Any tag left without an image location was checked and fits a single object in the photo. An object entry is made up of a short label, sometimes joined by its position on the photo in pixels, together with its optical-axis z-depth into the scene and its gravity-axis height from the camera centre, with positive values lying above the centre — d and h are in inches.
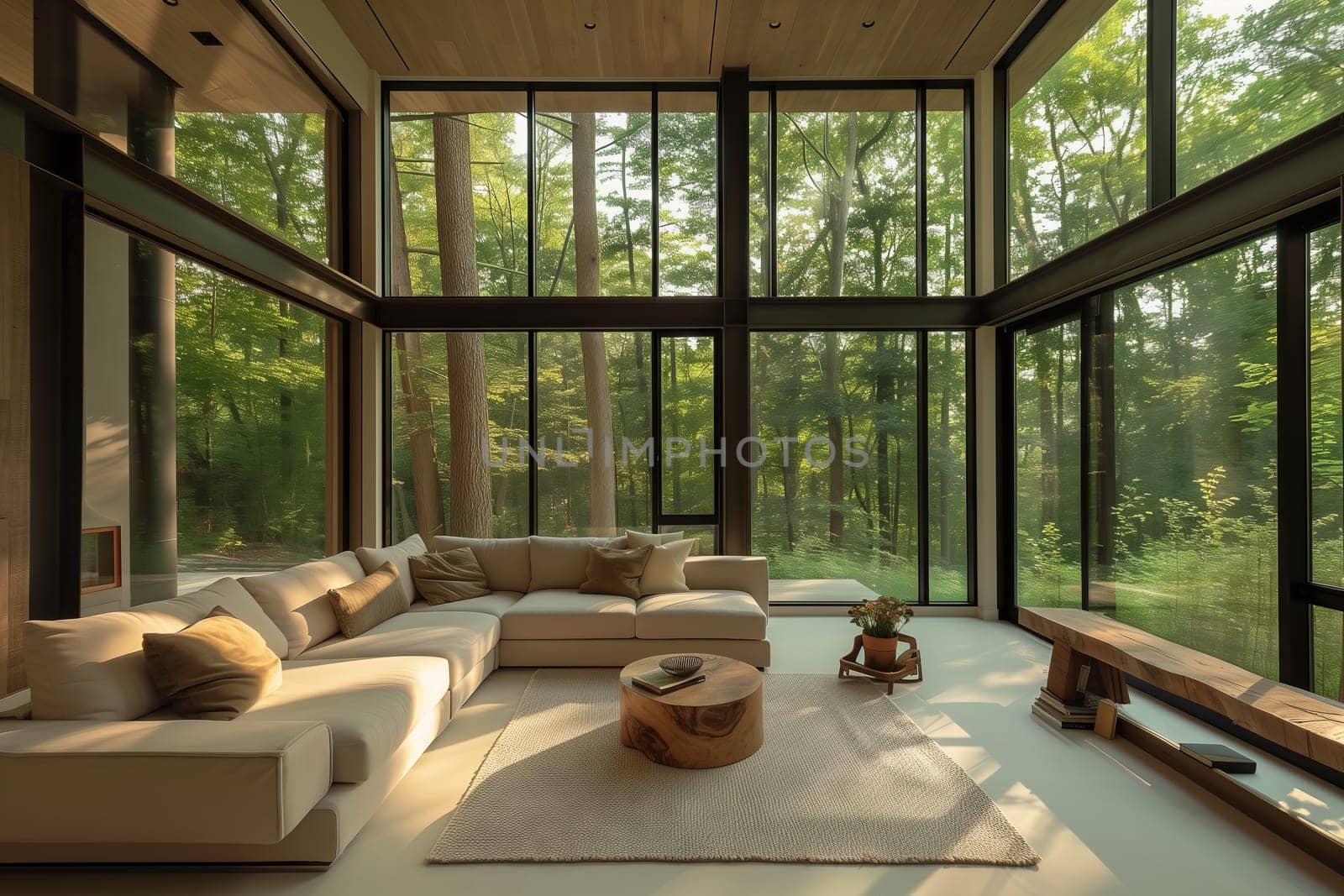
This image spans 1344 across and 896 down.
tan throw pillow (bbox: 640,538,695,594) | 181.5 -34.6
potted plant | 152.6 -44.2
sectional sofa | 75.4 -39.5
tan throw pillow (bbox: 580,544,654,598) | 178.4 -34.7
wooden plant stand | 149.9 -52.7
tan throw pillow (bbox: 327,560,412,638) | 139.2 -34.6
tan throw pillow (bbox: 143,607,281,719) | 92.7 -33.1
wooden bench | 79.8 -36.3
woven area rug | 88.2 -55.7
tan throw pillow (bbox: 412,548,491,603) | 170.9 -34.9
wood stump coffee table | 109.2 -48.2
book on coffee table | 115.0 -43.1
